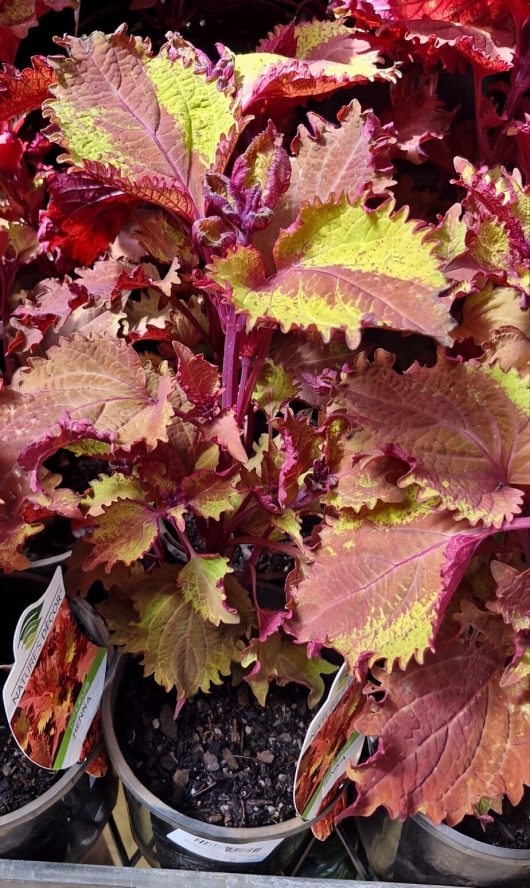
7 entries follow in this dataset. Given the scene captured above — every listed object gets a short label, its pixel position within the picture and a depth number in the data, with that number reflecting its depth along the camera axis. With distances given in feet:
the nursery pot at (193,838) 2.16
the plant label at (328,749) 1.91
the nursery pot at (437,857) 2.20
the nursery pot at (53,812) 2.19
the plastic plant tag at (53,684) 1.84
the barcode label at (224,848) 2.20
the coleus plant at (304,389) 1.77
